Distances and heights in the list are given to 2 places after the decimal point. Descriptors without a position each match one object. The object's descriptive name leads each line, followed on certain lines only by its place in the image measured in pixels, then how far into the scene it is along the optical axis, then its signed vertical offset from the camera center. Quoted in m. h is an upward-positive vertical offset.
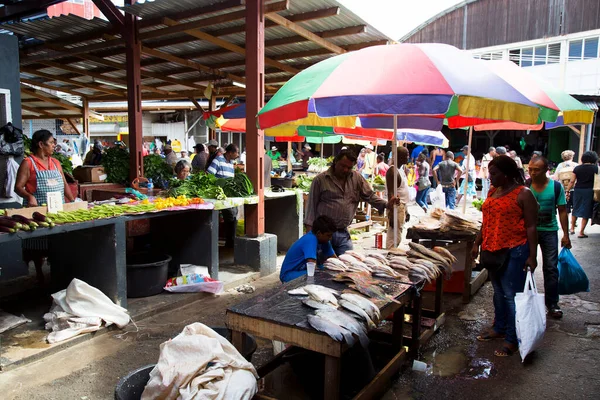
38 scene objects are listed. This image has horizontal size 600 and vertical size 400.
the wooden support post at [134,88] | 8.49 +1.08
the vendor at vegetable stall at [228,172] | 8.54 -0.46
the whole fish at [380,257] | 4.61 -1.10
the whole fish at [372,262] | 4.44 -1.10
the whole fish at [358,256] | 4.55 -1.06
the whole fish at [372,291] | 3.59 -1.13
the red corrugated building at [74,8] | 10.25 +3.90
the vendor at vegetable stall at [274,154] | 23.14 -0.37
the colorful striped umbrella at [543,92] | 4.93 +0.64
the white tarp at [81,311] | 4.85 -1.79
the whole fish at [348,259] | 4.44 -1.07
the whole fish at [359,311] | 3.20 -1.13
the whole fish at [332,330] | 2.91 -1.15
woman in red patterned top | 4.39 -0.84
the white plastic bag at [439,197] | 12.56 -1.34
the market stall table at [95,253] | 5.23 -1.26
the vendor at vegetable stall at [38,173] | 5.32 -0.32
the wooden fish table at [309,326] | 3.00 -1.24
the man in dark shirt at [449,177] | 13.25 -0.82
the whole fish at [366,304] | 3.28 -1.12
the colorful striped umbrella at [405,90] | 3.83 +0.50
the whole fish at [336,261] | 4.34 -1.07
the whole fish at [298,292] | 3.62 -1.13
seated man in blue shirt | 4.49 -0.99
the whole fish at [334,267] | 4.29 -1.10
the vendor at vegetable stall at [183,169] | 8.31 -0.40
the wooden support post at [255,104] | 7.01 +0.67
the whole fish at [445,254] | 5.10 -1.16
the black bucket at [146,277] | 5.86 -1.68
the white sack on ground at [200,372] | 2.73 -1.36
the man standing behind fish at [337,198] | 5.68 -0.62
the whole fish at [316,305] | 3.27 -1.12
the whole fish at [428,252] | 4.89 -1.10
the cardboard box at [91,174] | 9.67 -0.59
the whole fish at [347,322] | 3.03 -1.15
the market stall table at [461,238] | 6.21 -1.21
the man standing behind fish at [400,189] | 7.45 -0.69
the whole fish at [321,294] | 3.39 -1.09
